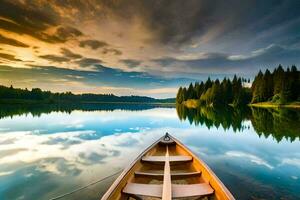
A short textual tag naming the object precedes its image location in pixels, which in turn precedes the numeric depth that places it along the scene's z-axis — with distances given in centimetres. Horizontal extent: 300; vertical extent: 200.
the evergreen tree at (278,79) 4406
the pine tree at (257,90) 4878
